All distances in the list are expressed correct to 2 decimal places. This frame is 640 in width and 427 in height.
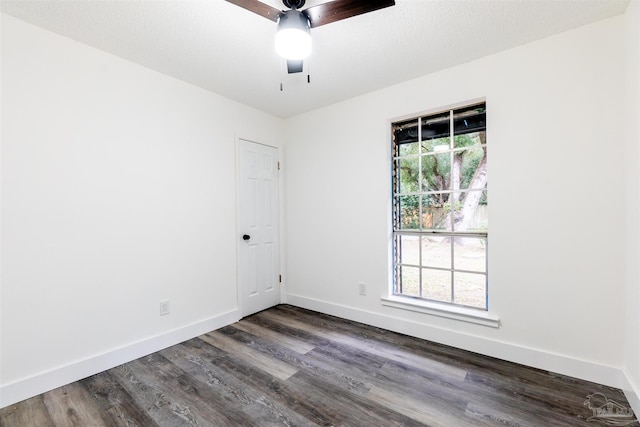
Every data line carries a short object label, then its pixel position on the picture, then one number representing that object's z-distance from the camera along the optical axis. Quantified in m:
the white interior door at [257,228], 3.30
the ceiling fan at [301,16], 1.46
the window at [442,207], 2.54
